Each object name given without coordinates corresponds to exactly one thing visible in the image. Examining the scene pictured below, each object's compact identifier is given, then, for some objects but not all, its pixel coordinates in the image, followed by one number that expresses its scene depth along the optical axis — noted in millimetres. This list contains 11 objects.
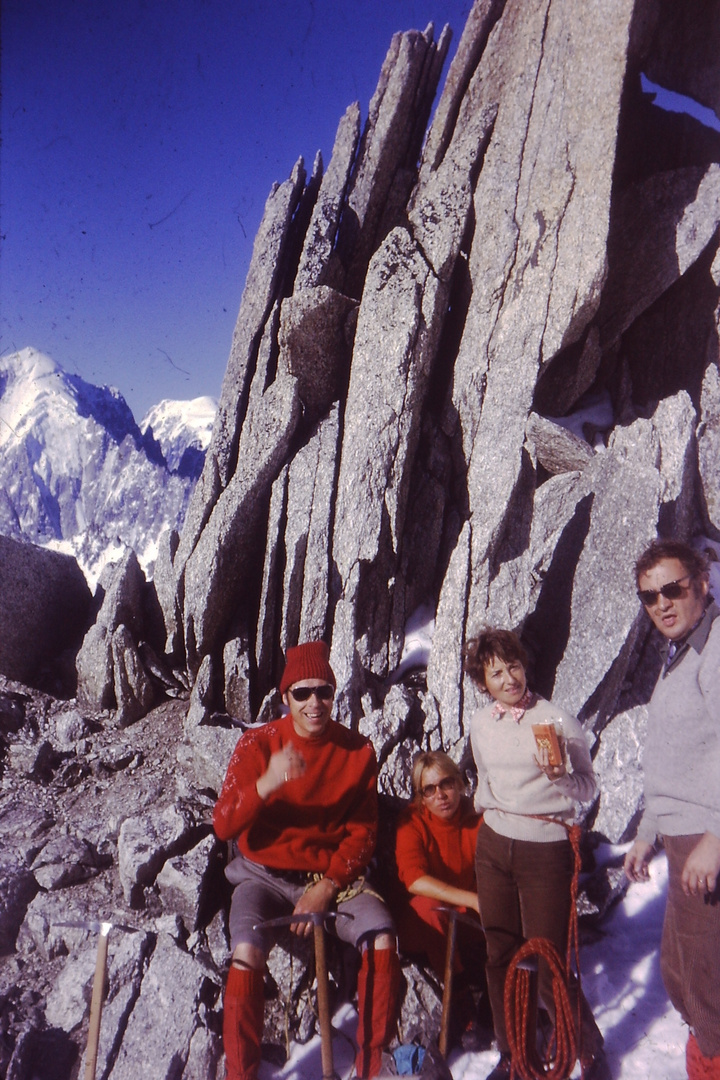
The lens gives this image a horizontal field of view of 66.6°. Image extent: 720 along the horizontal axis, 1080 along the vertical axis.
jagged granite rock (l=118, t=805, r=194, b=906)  6879
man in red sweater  5214
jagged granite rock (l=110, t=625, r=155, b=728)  11531
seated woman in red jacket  5539
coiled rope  4367
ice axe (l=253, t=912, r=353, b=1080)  4473
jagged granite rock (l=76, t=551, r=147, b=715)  11844
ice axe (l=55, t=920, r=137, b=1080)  4266
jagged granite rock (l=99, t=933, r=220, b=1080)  5090
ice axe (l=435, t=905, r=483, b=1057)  5035
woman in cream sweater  4578
